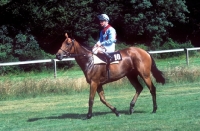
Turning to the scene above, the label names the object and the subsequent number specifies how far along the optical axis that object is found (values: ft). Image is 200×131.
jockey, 45.37
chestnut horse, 45.80
